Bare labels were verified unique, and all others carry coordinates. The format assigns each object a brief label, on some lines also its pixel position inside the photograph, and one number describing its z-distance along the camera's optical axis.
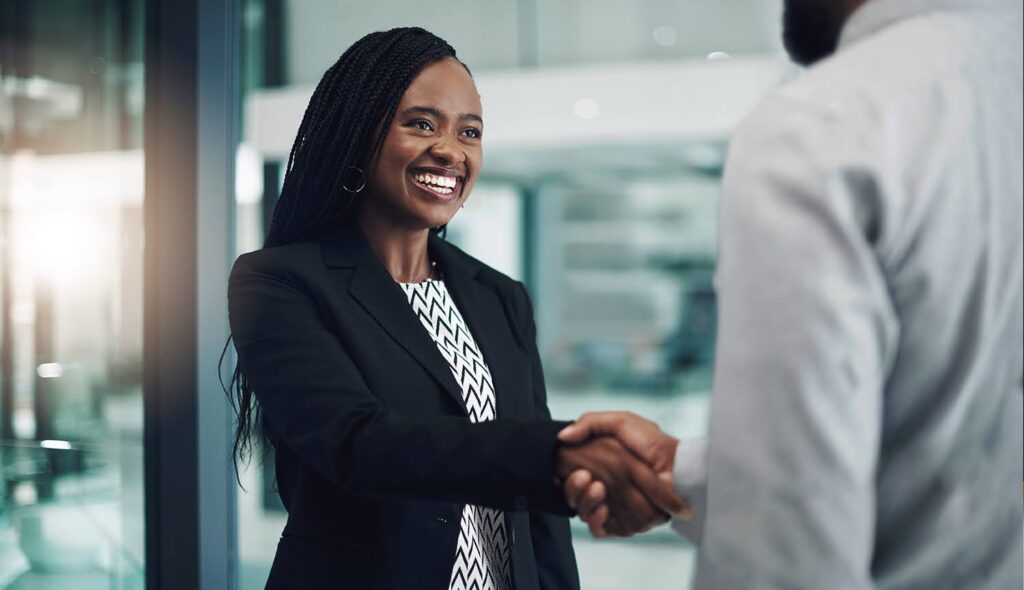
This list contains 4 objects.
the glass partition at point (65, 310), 2.54
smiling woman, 1.27
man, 0.75
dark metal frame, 2.25
